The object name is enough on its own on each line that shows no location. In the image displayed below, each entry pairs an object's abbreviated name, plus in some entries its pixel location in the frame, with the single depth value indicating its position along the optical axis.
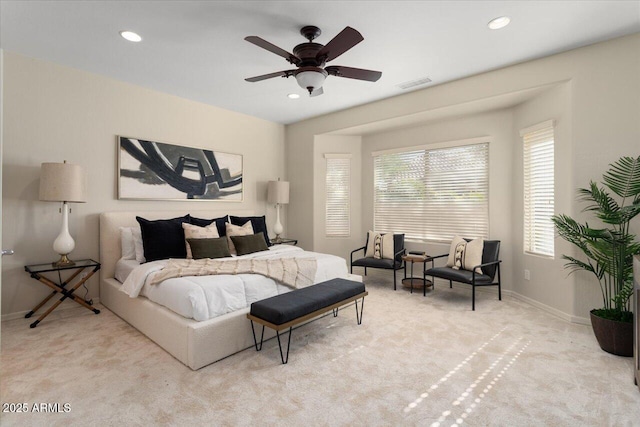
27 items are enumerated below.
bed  2.54
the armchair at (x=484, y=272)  4.01
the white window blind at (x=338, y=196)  5.98
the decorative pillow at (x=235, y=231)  4.48
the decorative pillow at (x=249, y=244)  4.35
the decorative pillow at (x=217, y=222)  4.46
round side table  4.59
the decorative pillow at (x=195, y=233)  3.99
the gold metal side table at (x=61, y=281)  3.34
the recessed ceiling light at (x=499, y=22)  2.84
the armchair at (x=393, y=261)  4.80
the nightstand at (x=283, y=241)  5.65
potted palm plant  2.76
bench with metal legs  2.59
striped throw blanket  3.09
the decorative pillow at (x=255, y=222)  5.03
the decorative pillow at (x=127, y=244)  3.99
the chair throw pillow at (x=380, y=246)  5.10
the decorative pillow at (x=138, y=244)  3.87
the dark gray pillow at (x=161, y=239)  3.82
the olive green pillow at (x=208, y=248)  3.88
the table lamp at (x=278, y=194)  5.76
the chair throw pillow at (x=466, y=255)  4.32
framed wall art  4.29
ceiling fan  2.77
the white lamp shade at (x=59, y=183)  3.37
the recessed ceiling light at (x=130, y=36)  3.04
